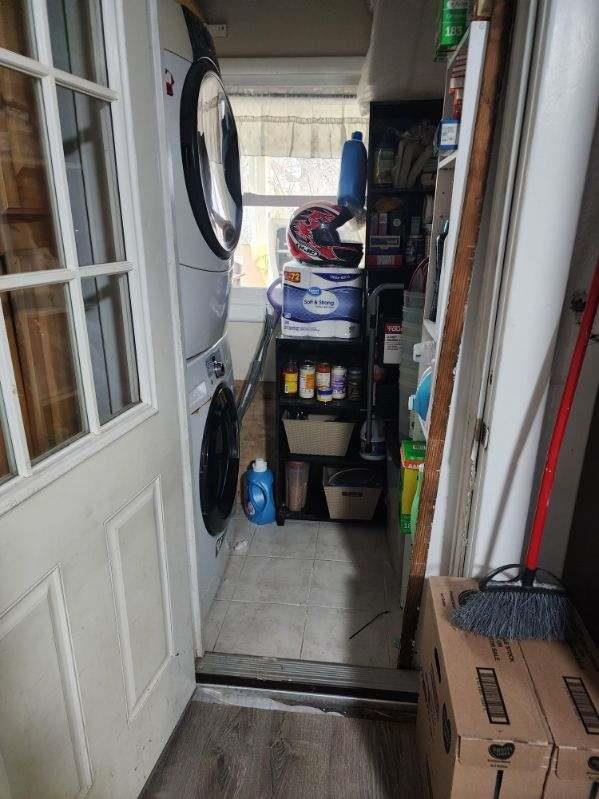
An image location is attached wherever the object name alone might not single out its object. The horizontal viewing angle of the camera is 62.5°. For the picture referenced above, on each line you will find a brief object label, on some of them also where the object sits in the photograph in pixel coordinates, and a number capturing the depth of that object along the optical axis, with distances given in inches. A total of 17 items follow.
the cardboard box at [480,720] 34.7
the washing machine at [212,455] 62.7
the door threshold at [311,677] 59.6
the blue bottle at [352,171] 84.4
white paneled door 31.5
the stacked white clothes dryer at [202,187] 52.7
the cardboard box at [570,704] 34.0
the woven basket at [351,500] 91.0
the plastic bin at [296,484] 94.0
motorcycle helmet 84.2
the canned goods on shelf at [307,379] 87.3
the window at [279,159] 91.9
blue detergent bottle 94.2
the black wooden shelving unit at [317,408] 87.5
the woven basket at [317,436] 88.8
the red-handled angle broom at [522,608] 41.4
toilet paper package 84.1
